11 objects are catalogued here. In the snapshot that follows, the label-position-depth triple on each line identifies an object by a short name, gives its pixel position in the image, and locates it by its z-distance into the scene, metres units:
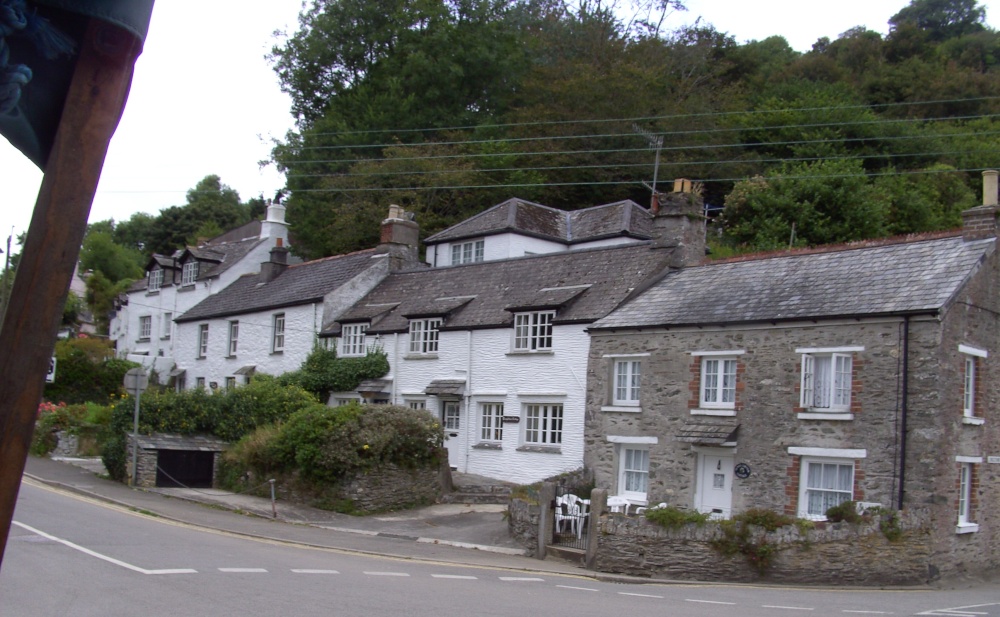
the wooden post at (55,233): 2.43
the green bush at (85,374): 43.66
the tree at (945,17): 84.75
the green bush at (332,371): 34.56
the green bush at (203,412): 28.16
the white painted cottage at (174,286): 47.84
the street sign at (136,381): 26.11
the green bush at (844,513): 18.42
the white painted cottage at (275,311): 38.50
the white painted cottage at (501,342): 28.42
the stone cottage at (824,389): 20.30
